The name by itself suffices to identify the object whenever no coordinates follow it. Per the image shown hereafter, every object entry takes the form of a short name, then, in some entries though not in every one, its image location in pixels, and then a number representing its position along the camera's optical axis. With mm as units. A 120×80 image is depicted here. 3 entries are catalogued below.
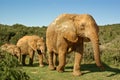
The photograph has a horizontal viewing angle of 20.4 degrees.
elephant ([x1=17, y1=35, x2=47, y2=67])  17969
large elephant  12727
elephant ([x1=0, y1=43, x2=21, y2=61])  17188
